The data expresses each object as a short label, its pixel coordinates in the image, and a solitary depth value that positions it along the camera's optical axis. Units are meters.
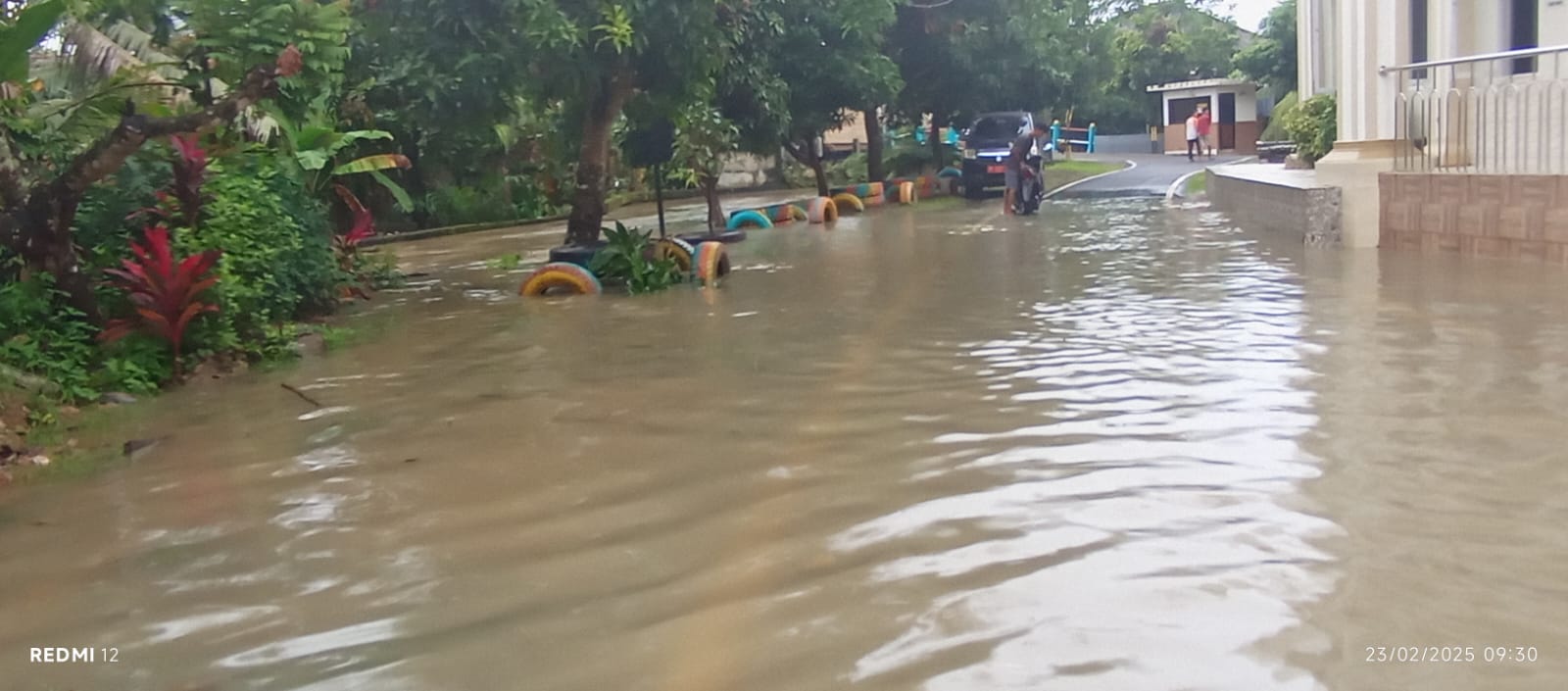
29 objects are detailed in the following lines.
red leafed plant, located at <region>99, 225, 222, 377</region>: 9.22
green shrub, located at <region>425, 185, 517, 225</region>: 28.95
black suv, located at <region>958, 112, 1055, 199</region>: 31.47
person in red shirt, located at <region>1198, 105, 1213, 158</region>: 44.80
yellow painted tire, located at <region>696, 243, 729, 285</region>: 14.85
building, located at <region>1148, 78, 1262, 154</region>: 49.69
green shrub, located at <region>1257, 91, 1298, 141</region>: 31.48
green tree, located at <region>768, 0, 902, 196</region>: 23.41
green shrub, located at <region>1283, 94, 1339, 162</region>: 20.92
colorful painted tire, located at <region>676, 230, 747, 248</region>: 21.57
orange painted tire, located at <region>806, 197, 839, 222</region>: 25.62
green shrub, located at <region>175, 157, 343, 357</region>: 9.85
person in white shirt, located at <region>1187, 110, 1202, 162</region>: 44.28
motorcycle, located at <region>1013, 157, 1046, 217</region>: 24.56
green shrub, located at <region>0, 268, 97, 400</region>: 8.72
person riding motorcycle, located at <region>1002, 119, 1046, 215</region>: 23.83
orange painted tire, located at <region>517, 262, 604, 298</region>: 14.30
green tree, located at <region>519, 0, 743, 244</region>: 13.74
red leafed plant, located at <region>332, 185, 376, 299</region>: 15.41
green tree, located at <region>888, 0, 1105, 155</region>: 30.55
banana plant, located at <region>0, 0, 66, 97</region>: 8.22
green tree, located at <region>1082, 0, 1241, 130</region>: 54.69
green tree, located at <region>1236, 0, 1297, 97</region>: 41.06
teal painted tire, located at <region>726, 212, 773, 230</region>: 25.38
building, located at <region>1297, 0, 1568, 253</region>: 12.16
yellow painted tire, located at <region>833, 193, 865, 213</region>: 28.89
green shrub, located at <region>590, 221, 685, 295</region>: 14.28
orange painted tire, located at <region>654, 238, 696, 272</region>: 15.01
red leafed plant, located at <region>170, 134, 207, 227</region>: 10.29
